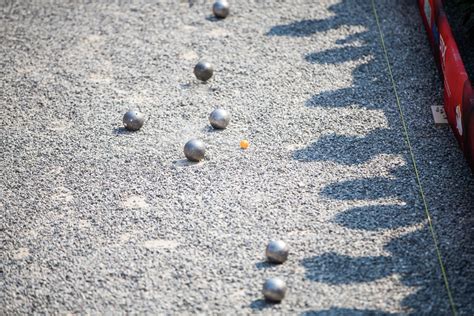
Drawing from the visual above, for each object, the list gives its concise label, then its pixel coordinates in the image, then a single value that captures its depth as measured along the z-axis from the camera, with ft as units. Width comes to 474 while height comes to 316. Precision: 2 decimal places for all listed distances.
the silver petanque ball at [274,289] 43.11
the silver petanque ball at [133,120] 58.85
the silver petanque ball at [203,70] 64.08
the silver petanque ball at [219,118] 58.70
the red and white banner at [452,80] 53.31
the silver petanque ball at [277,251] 45.91
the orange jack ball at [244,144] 57.21
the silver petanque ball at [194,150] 55.31
